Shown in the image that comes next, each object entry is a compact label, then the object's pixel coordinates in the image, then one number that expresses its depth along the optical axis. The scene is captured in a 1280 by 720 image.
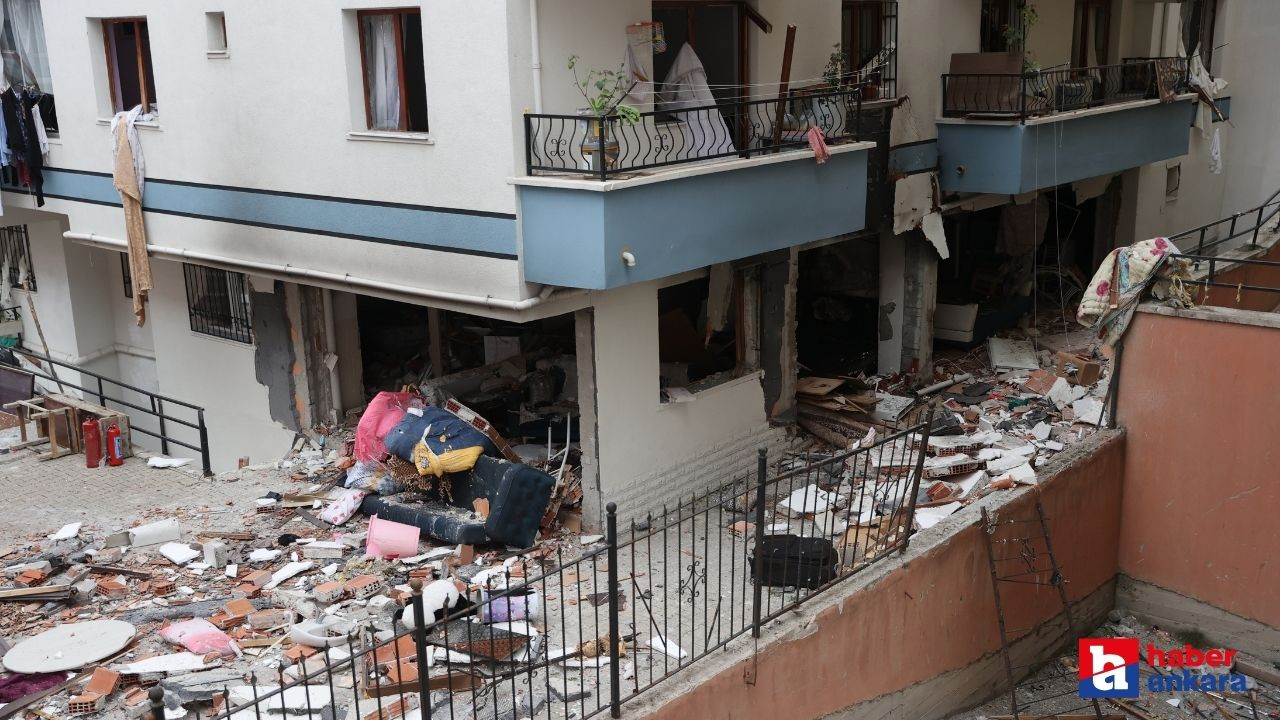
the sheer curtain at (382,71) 11.66
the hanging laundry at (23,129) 15.59
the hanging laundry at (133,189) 14.32
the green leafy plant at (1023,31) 15.88
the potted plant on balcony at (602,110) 10.22
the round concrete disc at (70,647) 9.02
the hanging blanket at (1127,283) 12.21
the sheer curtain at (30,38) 15.77
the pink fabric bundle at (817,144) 12.45
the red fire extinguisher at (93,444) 15.02
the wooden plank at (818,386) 14.99
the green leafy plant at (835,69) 13.68
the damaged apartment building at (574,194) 10.91
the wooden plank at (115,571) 11.12
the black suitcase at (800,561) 9.46
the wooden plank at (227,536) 12.05
